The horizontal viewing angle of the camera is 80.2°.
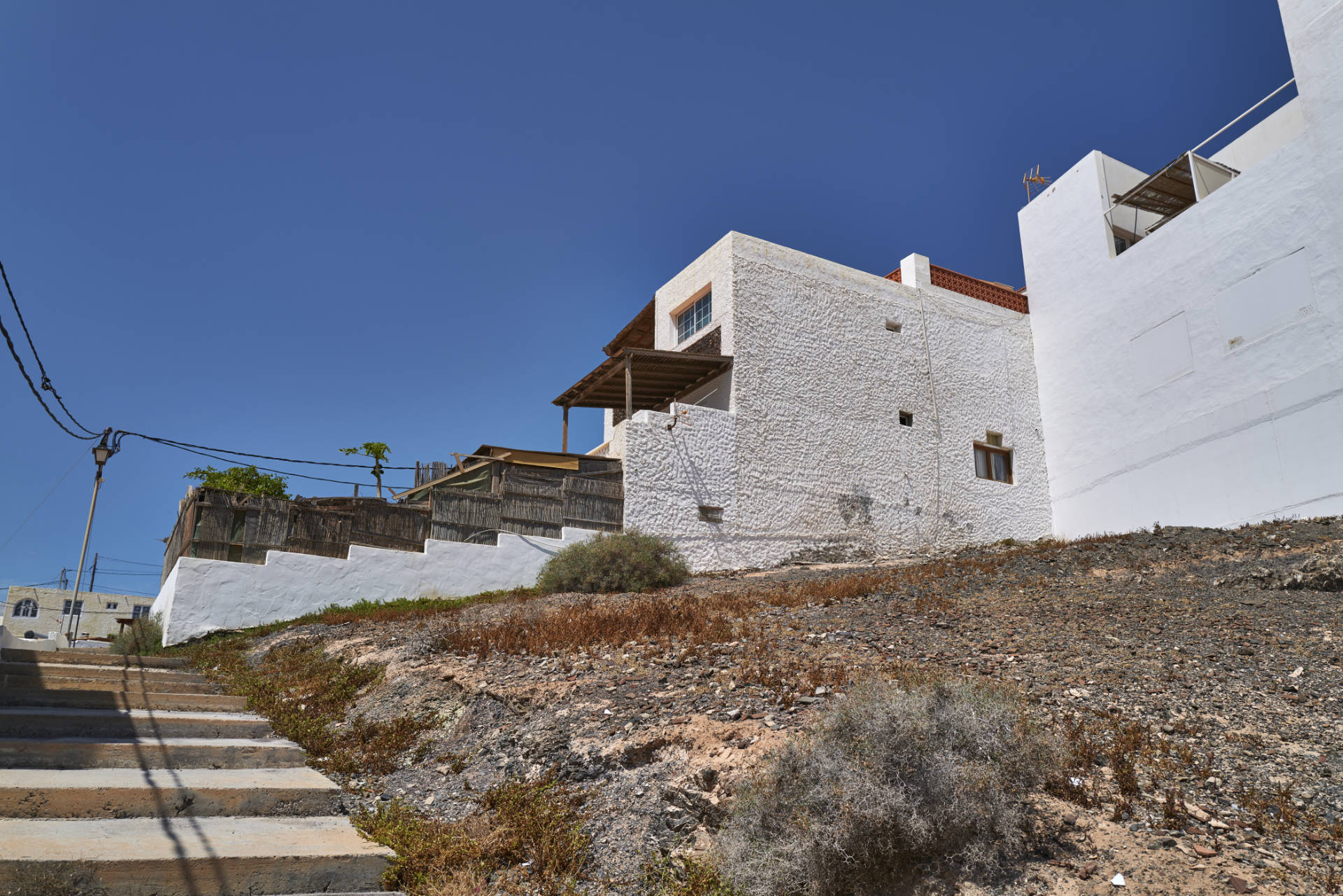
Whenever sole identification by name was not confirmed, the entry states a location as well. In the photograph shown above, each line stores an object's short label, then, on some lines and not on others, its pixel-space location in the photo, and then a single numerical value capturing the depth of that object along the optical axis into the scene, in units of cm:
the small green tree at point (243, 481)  2461
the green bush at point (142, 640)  1418
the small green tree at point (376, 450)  2694
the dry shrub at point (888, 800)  416
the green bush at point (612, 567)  1413
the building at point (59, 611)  4091
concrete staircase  406
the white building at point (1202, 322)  1552
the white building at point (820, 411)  1820
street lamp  1848
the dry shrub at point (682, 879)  439
